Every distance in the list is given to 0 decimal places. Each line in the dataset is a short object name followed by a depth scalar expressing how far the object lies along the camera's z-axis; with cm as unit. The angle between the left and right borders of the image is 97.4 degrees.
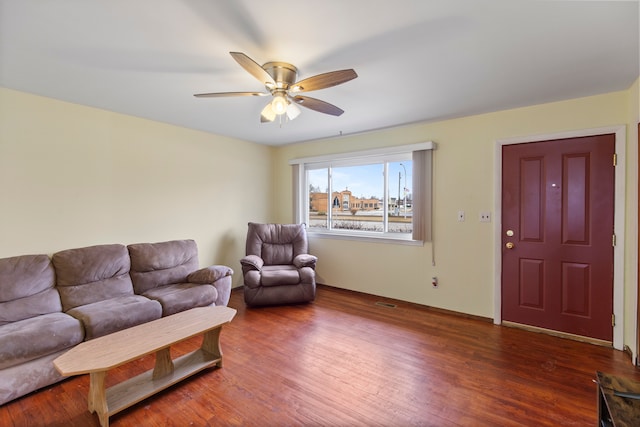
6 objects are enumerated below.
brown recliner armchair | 357
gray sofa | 194
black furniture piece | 105
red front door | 260
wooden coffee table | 166
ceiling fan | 174
